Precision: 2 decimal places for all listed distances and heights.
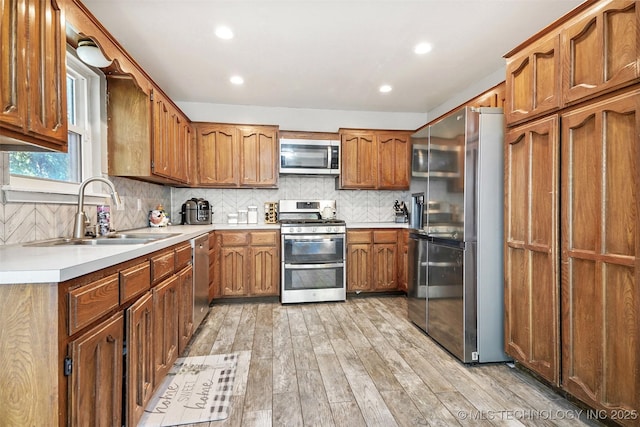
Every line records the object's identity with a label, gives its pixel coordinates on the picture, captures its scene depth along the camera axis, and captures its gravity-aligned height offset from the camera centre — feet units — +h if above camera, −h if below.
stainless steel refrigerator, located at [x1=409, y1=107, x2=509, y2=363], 7.25 -0.54
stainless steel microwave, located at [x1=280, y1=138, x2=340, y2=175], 13.17 +2.42
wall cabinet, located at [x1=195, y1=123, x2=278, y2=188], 12.92 +2.44
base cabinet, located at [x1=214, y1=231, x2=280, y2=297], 12.04 -2.00
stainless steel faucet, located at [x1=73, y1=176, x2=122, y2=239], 6.41 -0.11
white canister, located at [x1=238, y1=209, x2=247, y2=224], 14.01 -0.20
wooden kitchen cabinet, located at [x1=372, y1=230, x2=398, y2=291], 13.20 -2.08
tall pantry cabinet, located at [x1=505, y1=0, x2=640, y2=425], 4.61 +0.10
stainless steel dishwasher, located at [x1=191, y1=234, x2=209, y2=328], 8.66 -1.96
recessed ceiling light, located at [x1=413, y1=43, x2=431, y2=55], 8.58 +4.67
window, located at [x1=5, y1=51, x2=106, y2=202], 6.17 +1.60
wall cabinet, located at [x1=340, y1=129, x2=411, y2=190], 13.74 +2.39
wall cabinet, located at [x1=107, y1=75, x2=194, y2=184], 8.53 +2.34
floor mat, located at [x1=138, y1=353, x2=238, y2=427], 5.46 -3.62
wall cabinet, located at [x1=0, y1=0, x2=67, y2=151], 3.83 +1.88
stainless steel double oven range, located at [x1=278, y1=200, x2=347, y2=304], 12.14 -1.97
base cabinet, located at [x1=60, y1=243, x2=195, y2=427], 3.32 -1.76
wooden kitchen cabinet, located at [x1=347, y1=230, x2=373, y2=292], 13.01 -2.07
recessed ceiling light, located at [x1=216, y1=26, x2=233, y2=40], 7.75 +4.64
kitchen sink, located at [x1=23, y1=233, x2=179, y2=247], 5.74 -0.56
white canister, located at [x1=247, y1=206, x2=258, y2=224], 13.84 -0.11
